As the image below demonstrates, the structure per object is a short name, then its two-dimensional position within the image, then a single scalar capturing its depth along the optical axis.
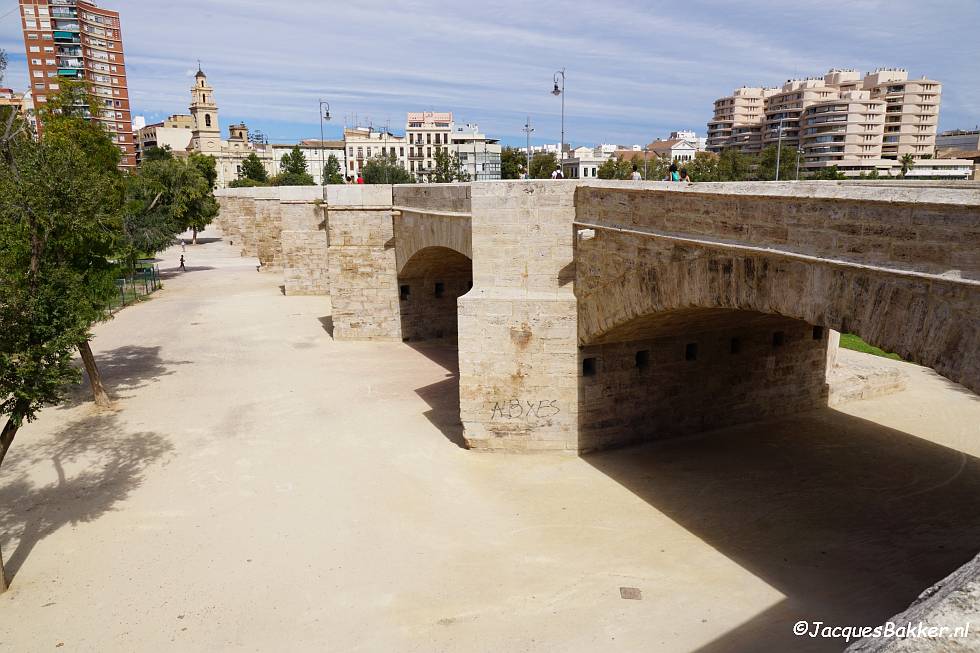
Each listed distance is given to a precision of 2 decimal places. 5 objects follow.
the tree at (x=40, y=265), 10.50
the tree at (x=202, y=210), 52.16
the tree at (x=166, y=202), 40.53
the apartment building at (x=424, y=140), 109.94
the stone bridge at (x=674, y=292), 7.14
